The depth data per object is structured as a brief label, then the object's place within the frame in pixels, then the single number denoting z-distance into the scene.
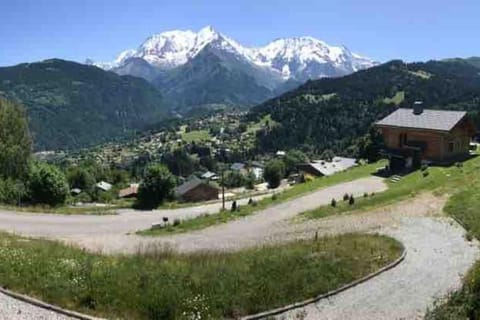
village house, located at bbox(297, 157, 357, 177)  85.66
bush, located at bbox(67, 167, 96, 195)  106.09
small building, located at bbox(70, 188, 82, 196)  92.81
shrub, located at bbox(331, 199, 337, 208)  38.22
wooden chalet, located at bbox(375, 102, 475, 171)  51.88
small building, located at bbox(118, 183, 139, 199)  99.31
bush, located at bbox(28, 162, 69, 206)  51.97
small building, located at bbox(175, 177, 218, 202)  89.78
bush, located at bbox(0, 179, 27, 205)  48.78
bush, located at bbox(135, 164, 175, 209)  60.88
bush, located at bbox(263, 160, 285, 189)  117.06
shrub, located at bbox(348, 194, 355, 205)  38.16
